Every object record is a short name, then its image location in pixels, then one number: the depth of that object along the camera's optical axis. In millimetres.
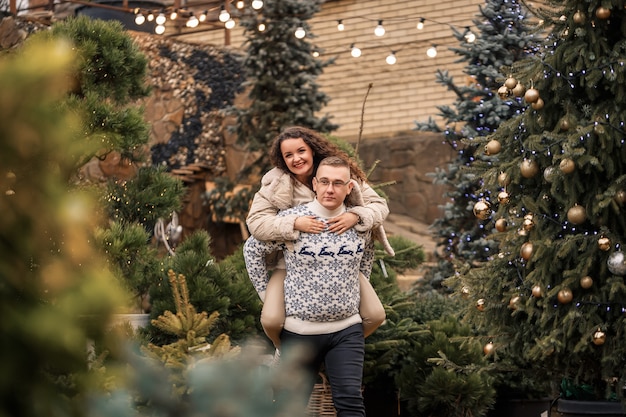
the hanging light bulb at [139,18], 14727
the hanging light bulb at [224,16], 13867
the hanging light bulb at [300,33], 13773
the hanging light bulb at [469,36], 11125
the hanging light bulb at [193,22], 14039
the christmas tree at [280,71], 14062
